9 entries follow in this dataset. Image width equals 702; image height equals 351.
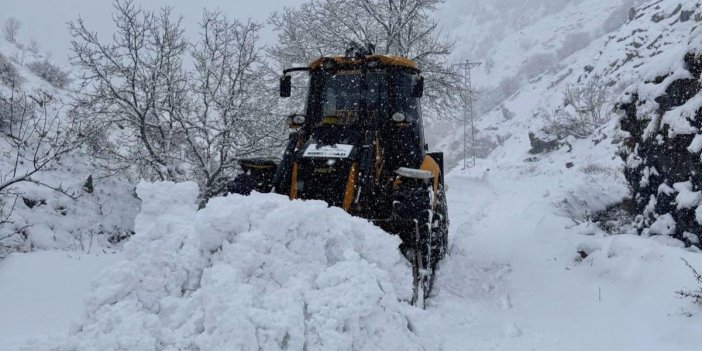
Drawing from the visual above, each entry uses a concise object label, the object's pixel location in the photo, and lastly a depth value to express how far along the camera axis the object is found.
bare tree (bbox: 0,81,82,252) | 9.15
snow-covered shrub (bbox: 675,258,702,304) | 4.10
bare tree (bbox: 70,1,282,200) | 10.93
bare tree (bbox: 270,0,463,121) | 14.12
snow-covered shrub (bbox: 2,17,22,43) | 35.67
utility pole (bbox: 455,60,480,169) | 14.57
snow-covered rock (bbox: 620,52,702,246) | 6.32
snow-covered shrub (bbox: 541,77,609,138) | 27.69
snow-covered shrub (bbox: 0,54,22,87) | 16.39
